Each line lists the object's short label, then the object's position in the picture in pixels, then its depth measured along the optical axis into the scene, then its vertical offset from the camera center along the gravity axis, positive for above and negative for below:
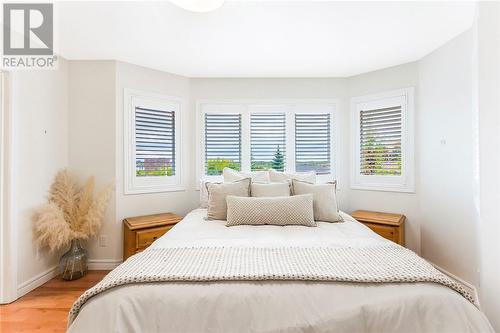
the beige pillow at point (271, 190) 2.71 -0.26
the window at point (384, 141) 3.27 +0.31
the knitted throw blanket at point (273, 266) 1.27 -0.55
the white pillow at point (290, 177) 3.08 -0.14
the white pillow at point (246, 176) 3.12 -0.13
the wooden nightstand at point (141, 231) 2.92 -0.75
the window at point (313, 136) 3.78 +0.42
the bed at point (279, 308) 1.14 -0.65
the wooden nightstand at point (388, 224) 2.97 -0.70
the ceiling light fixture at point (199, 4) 1.70 +1.07
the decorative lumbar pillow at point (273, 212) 2.38 -0.43
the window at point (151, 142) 3.28 +0.31
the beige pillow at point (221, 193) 2.63 -0.30
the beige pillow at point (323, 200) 2.56 -0.35
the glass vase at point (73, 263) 2.84 -1.08
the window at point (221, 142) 3.74 +0.33
